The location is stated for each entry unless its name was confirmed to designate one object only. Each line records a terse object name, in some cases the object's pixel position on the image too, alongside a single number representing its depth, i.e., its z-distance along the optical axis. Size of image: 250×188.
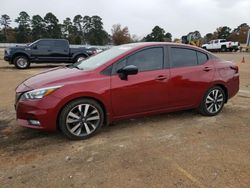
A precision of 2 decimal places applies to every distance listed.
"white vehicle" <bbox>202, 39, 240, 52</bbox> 27.81
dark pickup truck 10.63
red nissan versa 3.00
